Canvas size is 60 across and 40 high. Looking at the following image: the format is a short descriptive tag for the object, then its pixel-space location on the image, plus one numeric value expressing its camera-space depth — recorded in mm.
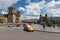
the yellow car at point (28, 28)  12213
